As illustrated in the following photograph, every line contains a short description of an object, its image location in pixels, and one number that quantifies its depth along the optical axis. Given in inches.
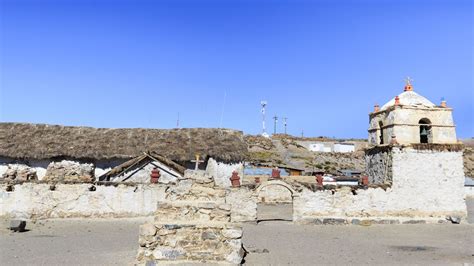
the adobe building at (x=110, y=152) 908.0
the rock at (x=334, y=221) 726.1
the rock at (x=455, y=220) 746.8
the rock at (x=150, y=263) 318.7
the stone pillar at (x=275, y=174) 762.7
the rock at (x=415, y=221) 741.9
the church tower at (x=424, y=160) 751.7
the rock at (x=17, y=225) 608.2
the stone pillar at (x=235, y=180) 743.7
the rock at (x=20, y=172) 853.8
